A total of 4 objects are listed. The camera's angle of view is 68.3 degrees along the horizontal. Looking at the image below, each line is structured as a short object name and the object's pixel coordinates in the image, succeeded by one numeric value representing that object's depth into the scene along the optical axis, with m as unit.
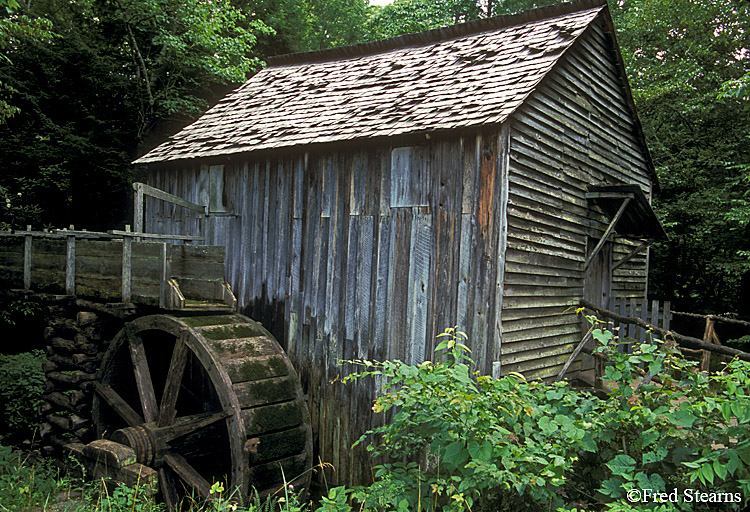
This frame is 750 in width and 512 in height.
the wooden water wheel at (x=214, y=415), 6.07
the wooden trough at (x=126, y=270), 6.63
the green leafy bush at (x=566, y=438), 3.18
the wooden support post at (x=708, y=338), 7.94
